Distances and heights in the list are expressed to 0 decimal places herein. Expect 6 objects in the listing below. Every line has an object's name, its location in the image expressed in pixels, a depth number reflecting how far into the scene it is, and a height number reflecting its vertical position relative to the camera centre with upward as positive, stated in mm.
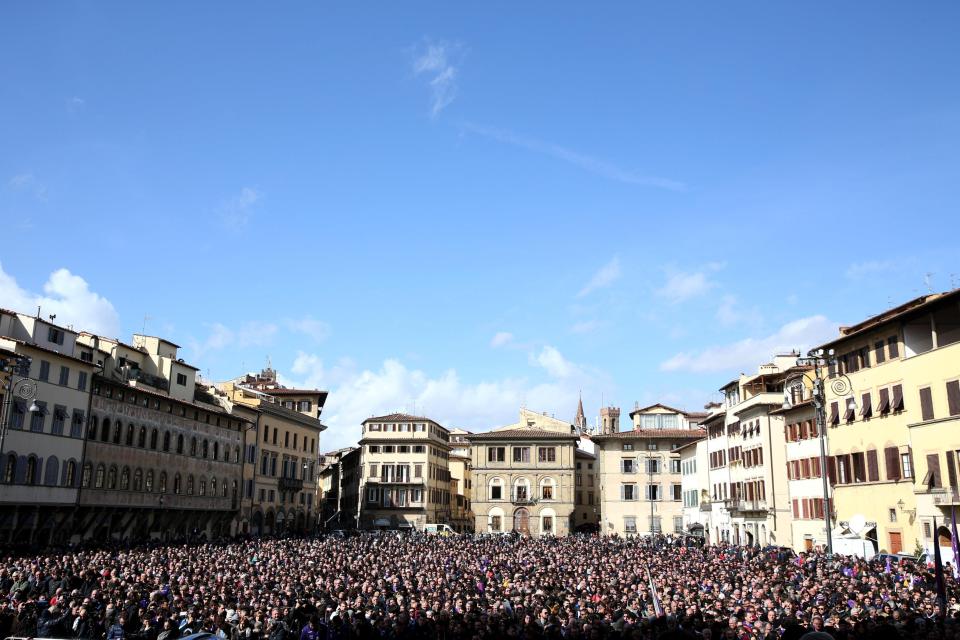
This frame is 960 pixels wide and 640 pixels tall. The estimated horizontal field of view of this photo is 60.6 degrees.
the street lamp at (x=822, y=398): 28189 +4094
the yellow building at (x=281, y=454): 63906 +4616
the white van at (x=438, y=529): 64325 -1324
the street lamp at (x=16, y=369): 34281 +5923
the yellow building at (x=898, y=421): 31484 +4021
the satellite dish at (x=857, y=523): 34031 -222
